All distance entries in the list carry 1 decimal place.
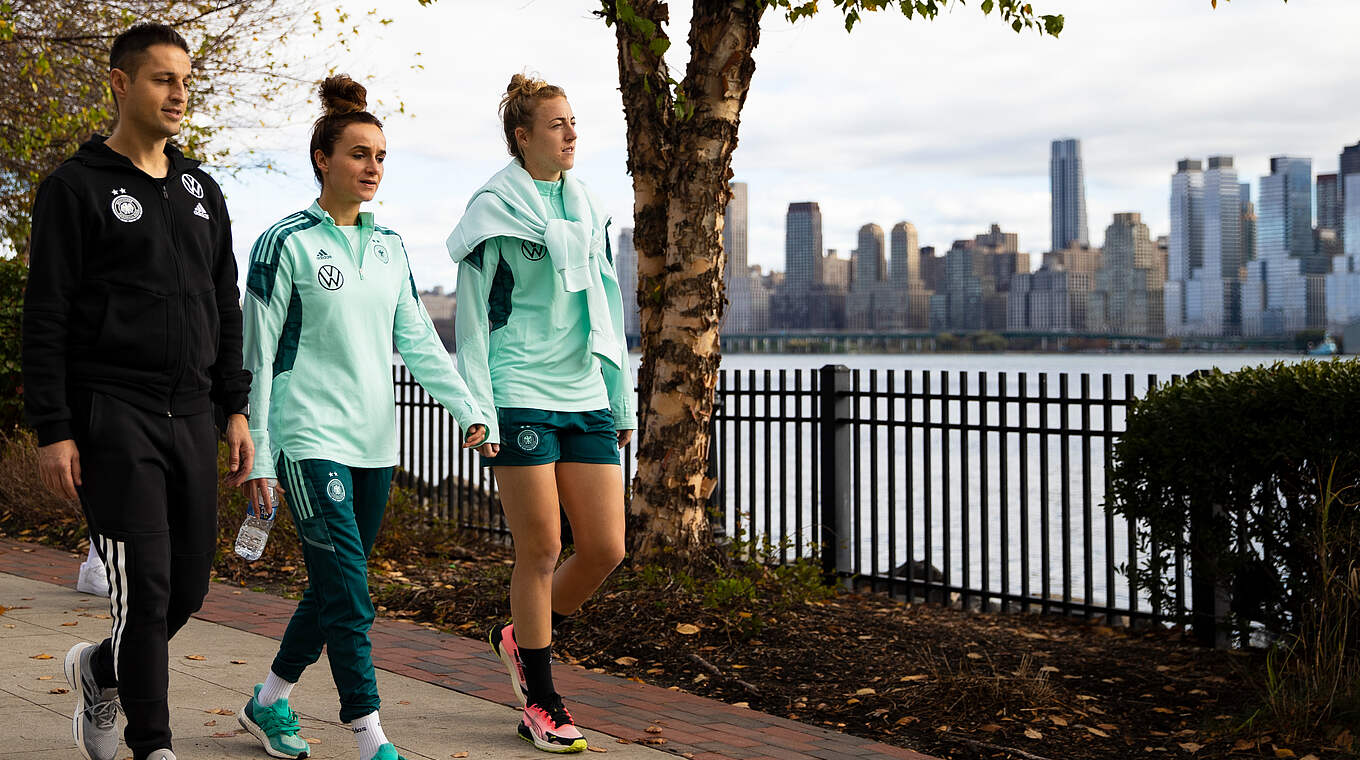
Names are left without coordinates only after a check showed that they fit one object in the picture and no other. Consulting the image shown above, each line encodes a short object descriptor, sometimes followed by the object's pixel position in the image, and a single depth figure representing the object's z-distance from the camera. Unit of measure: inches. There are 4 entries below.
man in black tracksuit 124.3
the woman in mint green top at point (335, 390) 143.6
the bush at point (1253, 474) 222.2
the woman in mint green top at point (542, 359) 162.2
